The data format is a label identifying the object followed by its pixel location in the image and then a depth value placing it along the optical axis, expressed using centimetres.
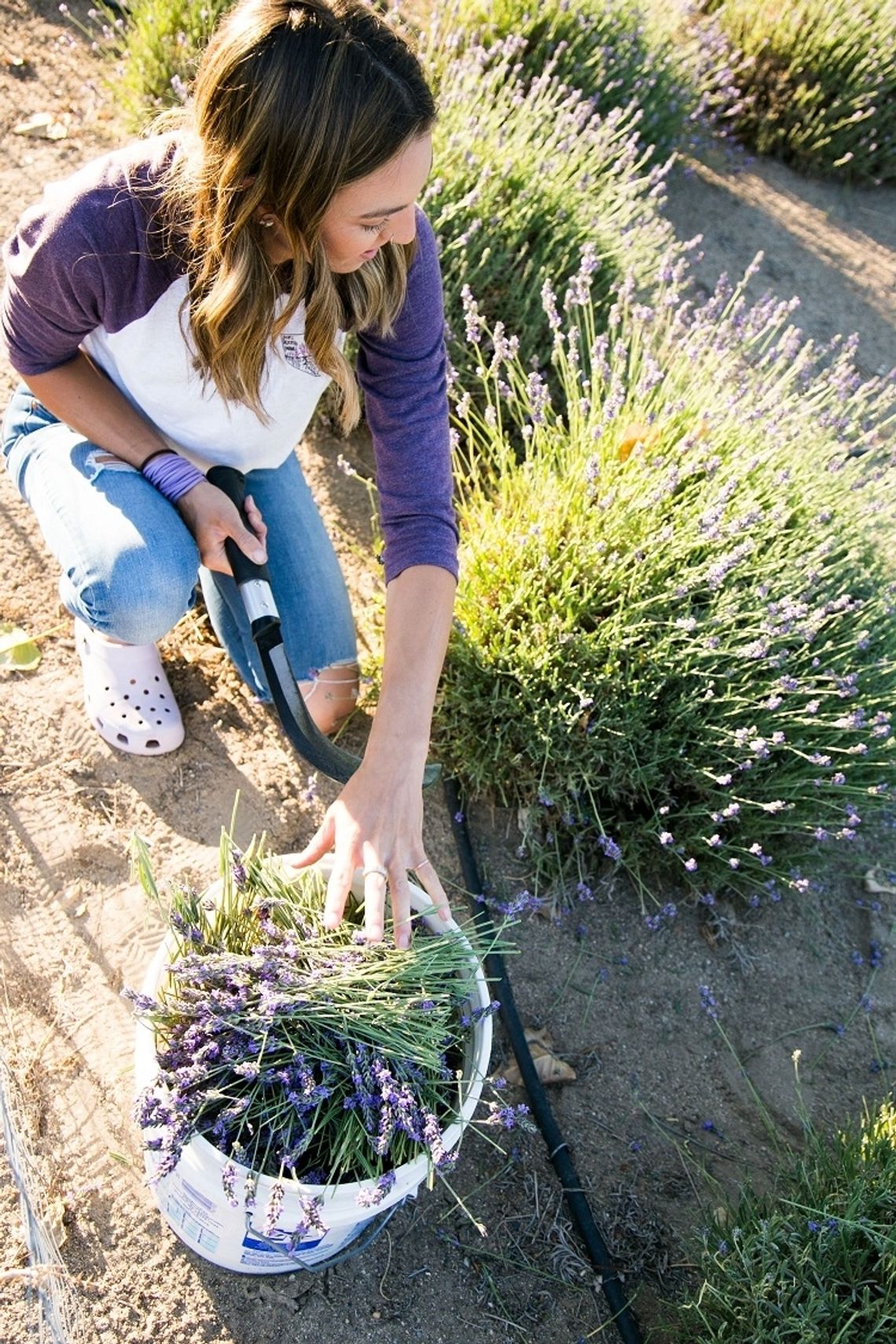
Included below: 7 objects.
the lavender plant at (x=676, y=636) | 203
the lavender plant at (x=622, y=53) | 346
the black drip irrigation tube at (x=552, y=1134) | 167
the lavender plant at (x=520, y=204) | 272
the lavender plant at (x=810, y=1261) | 145
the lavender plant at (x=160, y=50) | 297
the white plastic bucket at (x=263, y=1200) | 130
